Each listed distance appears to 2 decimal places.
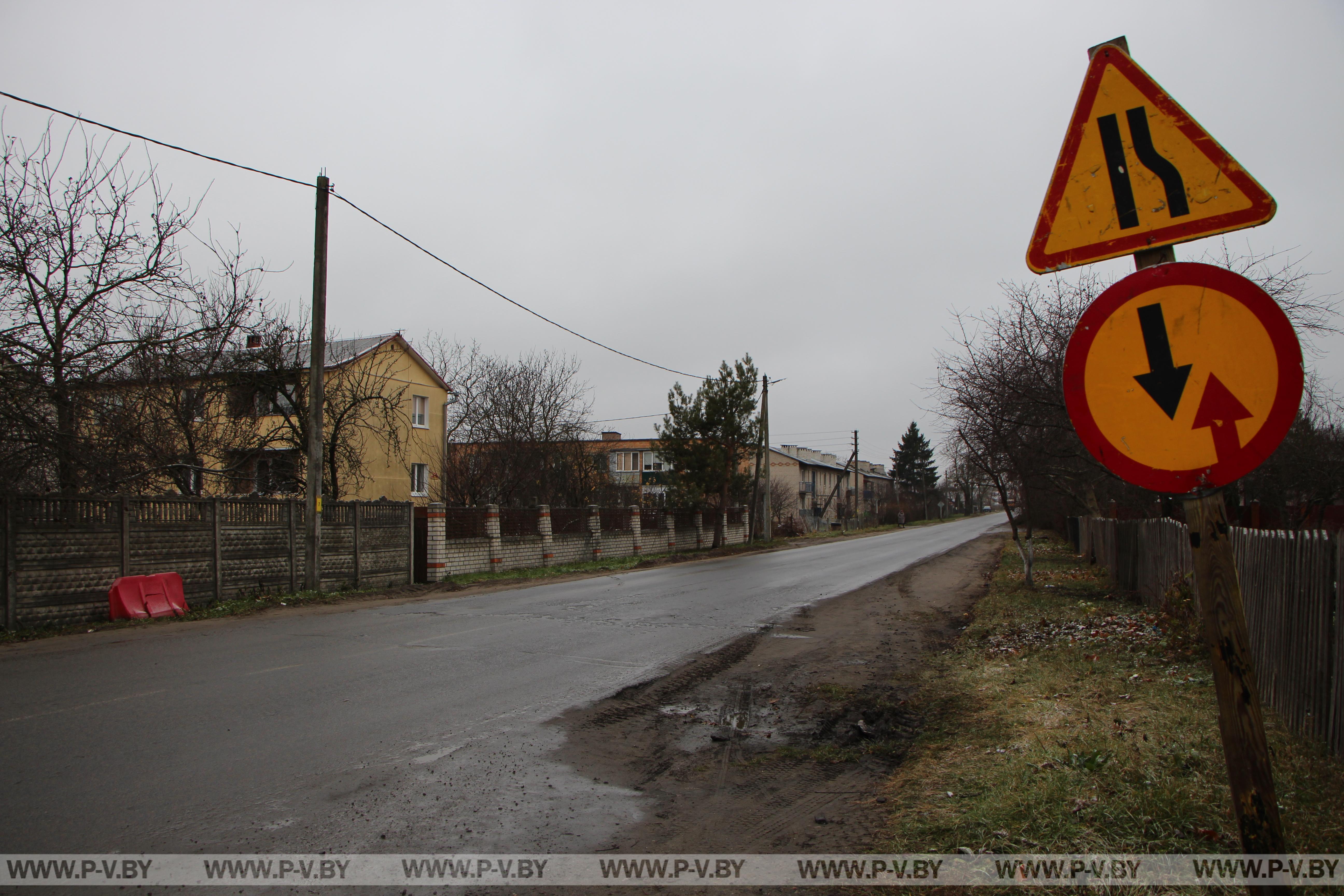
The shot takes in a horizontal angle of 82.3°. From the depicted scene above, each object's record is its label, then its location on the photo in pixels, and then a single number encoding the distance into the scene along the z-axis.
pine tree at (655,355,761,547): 34.75
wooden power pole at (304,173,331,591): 15.04
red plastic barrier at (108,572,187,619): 11.62
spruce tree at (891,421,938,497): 97.31
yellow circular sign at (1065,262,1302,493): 2.18
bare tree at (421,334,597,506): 33.19
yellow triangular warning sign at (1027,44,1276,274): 2.41
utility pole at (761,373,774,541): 36.88
